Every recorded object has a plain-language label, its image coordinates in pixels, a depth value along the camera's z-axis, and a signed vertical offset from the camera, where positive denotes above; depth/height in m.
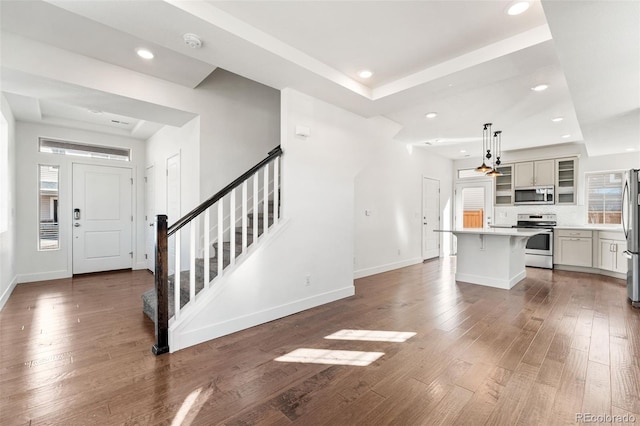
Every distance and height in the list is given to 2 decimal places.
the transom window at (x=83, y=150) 5.19 +1.19
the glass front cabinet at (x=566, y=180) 6.32 +0.74
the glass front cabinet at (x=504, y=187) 7.15 +0.66
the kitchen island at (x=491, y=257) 4.48 -0.73
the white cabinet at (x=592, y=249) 5.17 -0.71
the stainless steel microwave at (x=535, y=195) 6.54 +0.42
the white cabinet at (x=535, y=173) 6.54 +0.93
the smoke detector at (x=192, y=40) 2.34 +1.43
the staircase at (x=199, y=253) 2.47 -0.44
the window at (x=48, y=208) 5.06 +0.06
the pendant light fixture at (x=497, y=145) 5.09 +1.52
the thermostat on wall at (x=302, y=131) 3.44 +0.98
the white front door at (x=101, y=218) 5.45 -0.14
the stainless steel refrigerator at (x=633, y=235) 3.65 -0.29
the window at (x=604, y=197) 5.92 +0.34
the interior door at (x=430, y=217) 7.12 -0.12
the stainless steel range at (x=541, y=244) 6.04 -0.67
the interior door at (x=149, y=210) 5.72 +0.03
